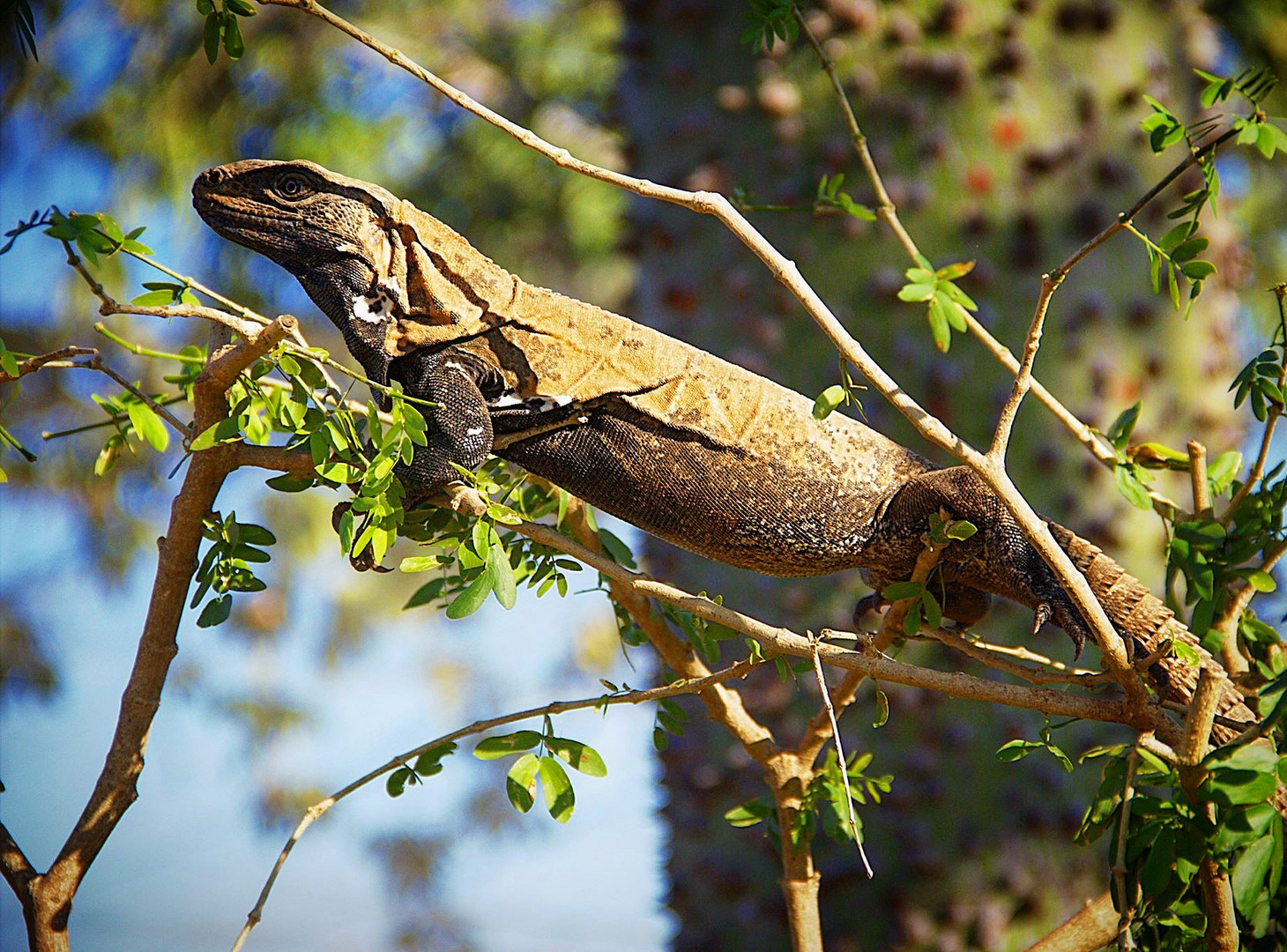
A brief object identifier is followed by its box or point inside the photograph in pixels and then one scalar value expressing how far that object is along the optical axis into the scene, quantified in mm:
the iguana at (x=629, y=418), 3373
